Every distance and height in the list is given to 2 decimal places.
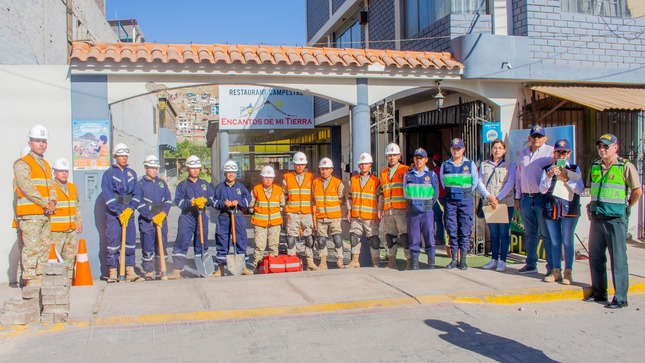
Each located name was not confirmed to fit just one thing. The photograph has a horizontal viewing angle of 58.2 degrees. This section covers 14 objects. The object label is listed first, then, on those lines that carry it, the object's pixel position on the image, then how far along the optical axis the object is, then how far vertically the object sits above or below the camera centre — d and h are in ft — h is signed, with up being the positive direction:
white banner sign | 64.49 +8.17
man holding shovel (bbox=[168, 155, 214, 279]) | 28.40 -1.81
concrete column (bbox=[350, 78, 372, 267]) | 31.55 +3.04
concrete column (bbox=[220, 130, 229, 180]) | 64.59 +3.93
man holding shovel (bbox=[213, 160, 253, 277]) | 28.53 -2.02
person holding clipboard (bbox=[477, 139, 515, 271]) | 28.25 -0.75
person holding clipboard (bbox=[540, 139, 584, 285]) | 24.77 -1.24
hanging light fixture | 32.81 +4.56
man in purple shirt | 26.22 -0.83
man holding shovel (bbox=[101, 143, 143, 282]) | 26.71 -1.29
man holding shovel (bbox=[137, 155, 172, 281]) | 27.68 -1.43
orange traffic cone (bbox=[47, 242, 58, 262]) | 23.62 -2.88
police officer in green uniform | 22.12 -1.08
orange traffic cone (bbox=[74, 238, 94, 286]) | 25.82 -3.82
